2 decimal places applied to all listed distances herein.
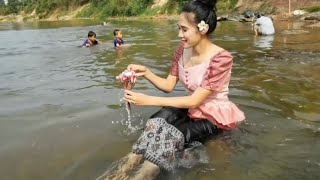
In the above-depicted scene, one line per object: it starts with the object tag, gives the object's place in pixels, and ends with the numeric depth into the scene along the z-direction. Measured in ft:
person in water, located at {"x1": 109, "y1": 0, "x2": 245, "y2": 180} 6.76
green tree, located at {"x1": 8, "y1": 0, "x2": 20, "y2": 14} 195.72
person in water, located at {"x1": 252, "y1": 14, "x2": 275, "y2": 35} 29.58
